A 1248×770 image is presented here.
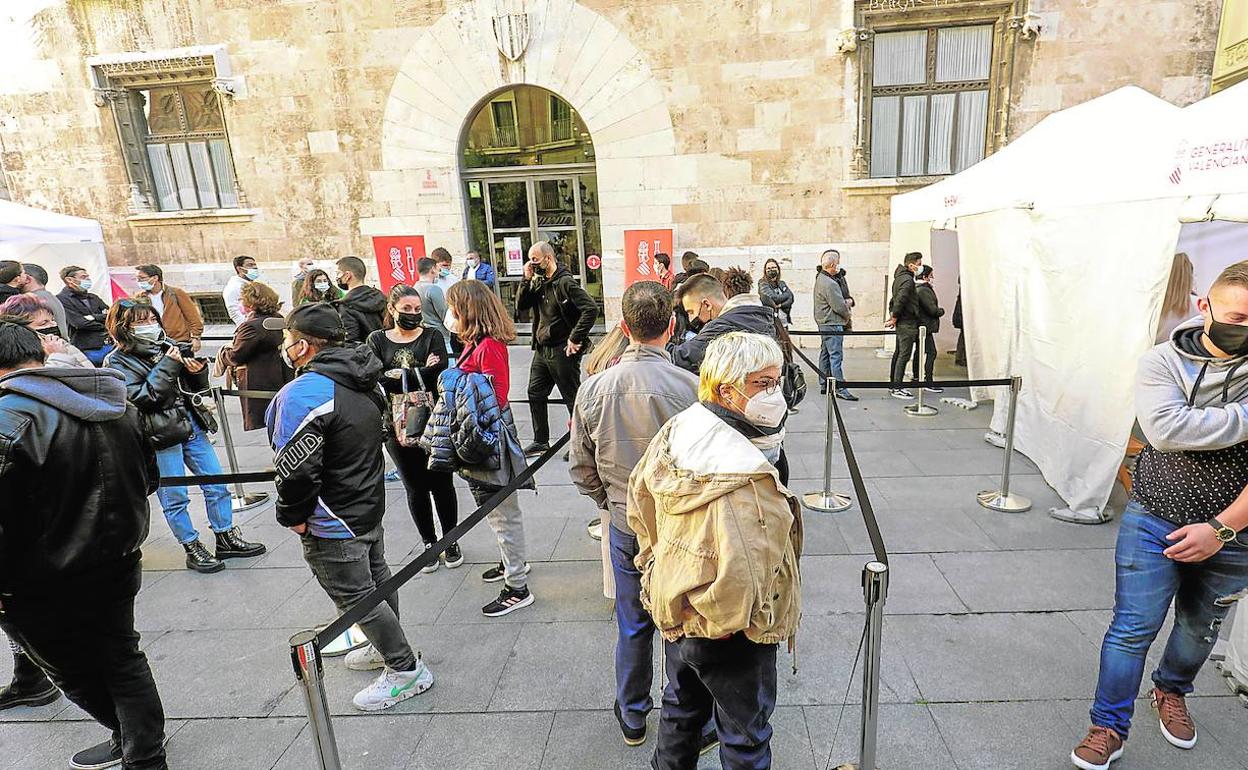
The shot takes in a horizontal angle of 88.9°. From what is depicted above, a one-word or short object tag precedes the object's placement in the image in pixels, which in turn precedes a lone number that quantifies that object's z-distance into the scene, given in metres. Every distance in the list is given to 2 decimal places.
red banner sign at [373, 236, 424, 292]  11.63
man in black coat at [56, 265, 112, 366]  6.43
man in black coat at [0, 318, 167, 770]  2.28
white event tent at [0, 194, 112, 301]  8.45
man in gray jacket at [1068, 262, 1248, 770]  2.22
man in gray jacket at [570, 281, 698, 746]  2.56
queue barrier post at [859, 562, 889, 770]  2.15
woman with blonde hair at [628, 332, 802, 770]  1.76
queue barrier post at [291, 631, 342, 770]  1.87
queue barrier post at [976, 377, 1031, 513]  4.86
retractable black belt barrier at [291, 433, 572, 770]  1.88
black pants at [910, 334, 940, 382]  7.86
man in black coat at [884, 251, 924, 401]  7.69
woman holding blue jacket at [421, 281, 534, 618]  3.53
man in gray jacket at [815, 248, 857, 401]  8.29
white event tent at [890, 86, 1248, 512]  3.77
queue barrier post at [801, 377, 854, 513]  4.91
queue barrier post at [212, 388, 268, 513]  5.56
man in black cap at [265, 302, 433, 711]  2.67
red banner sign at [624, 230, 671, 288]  11.20
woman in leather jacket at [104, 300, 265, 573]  4.01
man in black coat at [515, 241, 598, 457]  5.91
